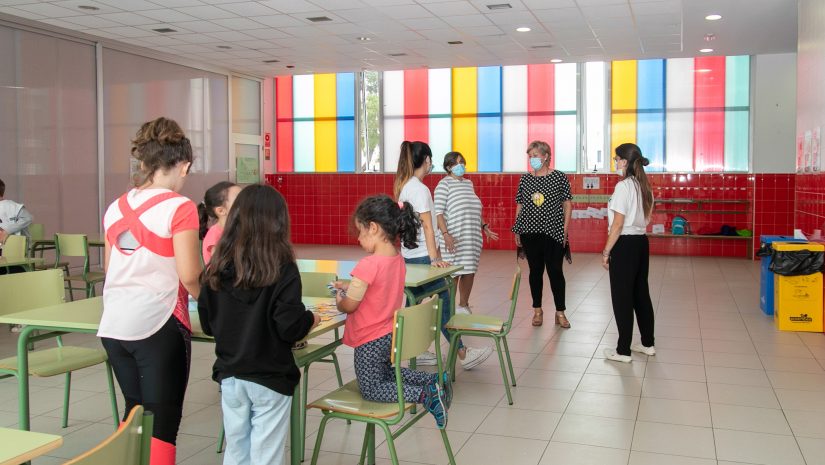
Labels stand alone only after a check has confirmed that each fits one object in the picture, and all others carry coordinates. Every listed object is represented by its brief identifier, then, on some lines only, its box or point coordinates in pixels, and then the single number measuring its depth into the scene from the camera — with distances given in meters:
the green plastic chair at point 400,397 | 2.79
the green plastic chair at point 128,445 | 1.50
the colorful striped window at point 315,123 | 13.91
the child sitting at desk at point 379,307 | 2.94
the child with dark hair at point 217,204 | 3.86
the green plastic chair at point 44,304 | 3.50
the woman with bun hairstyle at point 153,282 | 2.51
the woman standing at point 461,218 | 5.55
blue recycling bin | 6.88
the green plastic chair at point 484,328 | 4.32
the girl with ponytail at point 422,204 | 4.84
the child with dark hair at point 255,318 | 2.45
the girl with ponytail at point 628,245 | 5.17
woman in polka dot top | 6.10
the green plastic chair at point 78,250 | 6.48
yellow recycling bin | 6.12
